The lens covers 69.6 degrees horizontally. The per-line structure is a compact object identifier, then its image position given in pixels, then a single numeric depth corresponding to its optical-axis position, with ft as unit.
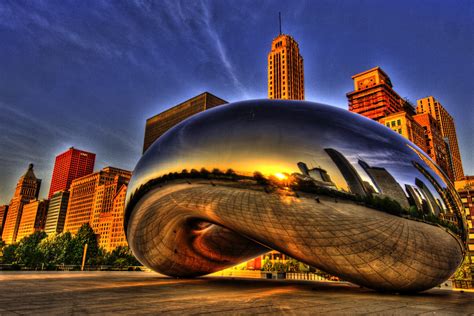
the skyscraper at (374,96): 471.62
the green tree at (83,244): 240.12
